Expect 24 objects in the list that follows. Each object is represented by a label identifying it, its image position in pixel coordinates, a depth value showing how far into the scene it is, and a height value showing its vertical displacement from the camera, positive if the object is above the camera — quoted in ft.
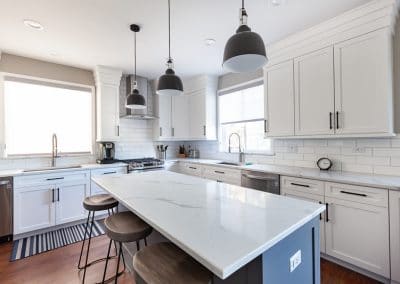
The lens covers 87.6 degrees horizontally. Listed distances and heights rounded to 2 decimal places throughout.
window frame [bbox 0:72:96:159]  10.30 +1.83
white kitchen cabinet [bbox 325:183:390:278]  6.12 -2.67
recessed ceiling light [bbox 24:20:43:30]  7.77 +4.58
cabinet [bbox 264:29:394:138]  6.79 +1.93
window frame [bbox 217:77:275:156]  11.56 +3.40
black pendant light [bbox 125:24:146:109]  8.32 +1.76
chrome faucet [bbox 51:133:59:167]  11.60 -0.30
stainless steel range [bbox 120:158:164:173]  12.48 -1.27
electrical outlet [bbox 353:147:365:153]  7.96 -0.32
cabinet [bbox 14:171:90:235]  9.43 -2.62
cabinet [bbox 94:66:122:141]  12.56 +2.57
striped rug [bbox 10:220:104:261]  8.48 -4.31
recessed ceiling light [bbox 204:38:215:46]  9.28 +4.62
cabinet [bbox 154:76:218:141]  14.24 +2.23
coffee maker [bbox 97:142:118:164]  12.69 -0.54
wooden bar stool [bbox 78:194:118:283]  6.66 -1.92
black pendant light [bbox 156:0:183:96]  6.45 +1.90
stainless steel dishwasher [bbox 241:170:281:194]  8.65 -1.69
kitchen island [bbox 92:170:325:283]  2.74 -1.35
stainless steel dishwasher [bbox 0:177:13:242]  9.00 -2.76
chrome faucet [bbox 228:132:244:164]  12.83 -0.82
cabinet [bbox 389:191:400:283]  5.83 -2.59
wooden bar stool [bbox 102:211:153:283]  4.72 -2.01
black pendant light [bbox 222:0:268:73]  4.07 +1.91
